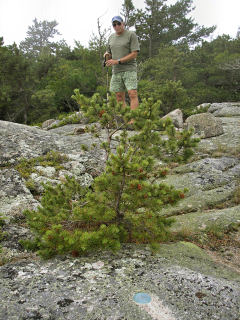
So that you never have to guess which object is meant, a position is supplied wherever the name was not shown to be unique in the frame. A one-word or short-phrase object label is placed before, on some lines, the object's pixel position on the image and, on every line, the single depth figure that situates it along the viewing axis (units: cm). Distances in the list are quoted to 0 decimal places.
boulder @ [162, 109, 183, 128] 947
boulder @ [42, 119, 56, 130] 1291
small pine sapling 217
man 525
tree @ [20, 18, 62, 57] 5578
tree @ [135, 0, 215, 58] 2838
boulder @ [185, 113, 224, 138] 738
